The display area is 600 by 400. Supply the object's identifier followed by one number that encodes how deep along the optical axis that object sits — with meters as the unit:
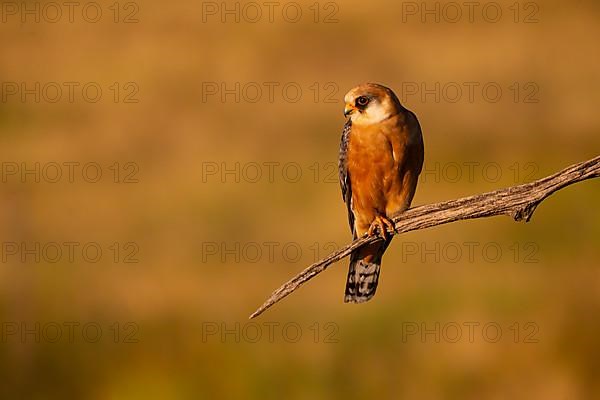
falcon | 15.18
